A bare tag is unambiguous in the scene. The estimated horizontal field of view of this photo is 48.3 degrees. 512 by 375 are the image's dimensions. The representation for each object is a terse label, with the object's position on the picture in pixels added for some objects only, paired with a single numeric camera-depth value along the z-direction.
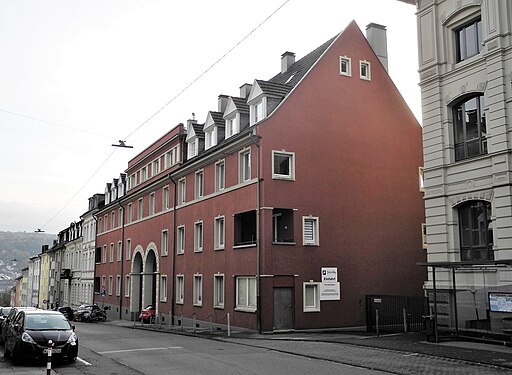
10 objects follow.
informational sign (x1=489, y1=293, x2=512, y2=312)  17.36
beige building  18.36
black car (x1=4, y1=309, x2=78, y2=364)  15.60
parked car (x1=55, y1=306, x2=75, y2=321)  51.28
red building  27.77
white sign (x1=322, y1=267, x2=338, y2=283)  28.36
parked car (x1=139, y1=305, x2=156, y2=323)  41.12
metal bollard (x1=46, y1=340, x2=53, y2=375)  11.69
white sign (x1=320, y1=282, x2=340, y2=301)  28.12
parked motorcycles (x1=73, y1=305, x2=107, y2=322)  47.66
